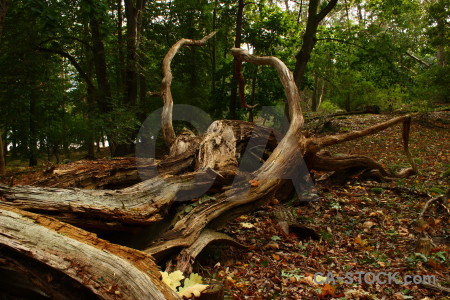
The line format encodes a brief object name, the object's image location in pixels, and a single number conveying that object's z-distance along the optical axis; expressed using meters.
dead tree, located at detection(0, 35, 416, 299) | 2.43
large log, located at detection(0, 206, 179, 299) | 1.85
